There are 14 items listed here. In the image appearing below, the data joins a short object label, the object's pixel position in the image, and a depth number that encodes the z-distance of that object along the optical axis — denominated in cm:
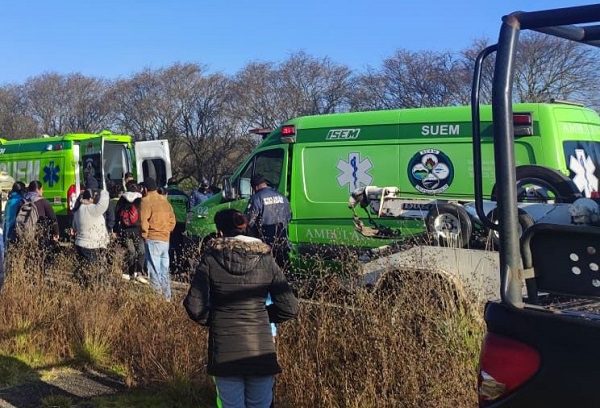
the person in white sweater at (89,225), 962
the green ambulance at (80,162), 1669
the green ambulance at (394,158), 794
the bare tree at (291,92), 3459
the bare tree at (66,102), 4238
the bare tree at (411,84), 3188
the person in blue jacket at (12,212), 1146
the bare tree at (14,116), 4412
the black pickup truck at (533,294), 220
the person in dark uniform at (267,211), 892
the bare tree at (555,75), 2422
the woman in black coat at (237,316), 416
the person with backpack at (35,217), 1001
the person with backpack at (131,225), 986
